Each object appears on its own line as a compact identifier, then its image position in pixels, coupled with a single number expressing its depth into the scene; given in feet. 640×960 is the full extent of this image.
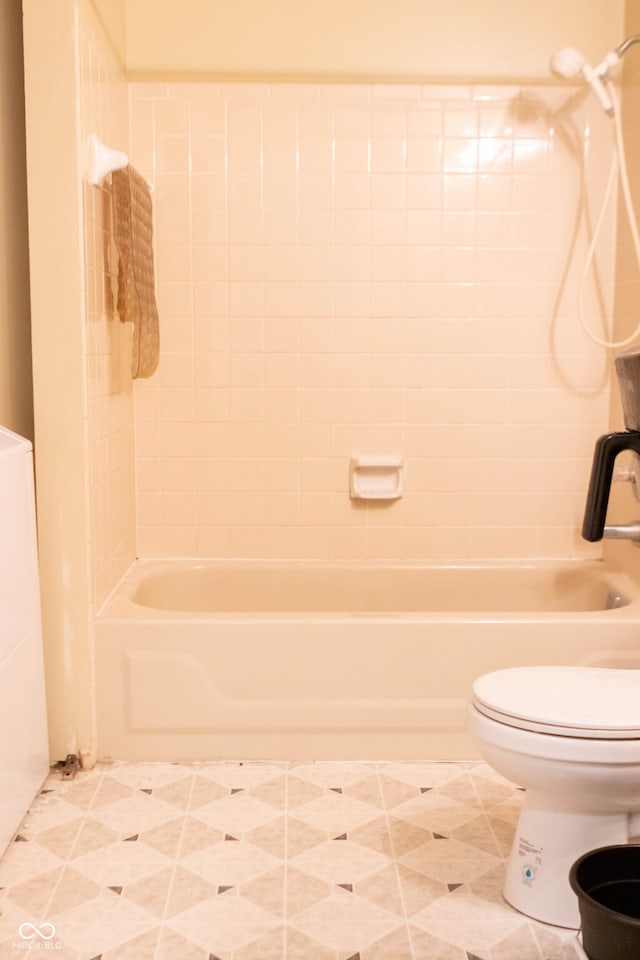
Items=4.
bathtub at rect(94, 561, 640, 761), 8.84
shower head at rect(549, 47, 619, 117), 9.64
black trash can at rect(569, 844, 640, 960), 5.55
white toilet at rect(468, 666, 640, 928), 6.12
